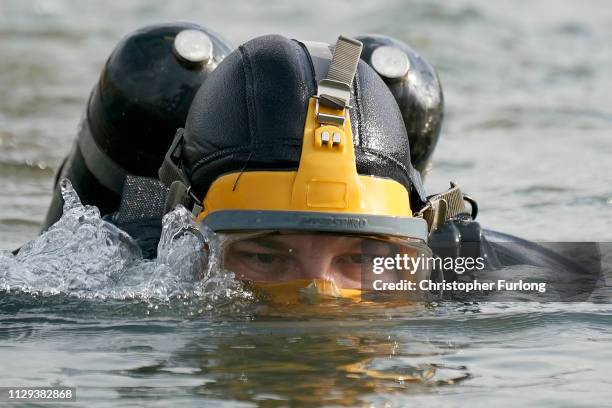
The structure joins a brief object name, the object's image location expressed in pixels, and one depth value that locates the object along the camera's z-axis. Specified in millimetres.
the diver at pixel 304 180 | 7531
